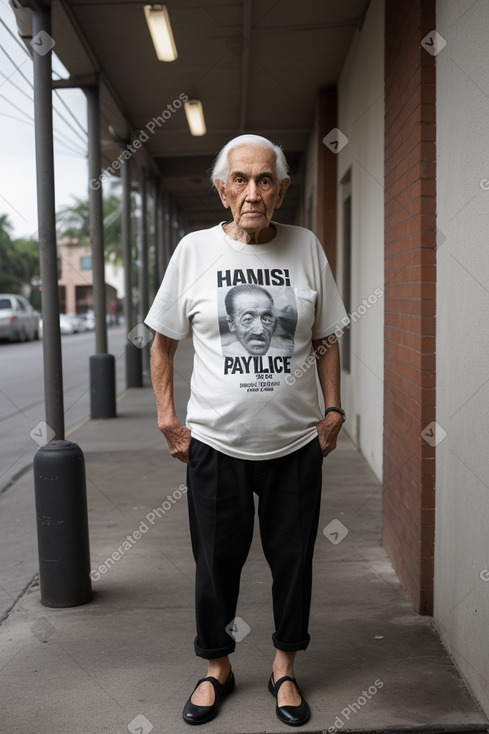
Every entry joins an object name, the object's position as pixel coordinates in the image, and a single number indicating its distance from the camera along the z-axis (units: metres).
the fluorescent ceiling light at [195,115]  10.80
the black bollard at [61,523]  4.18
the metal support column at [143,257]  15.51
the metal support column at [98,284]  9.89
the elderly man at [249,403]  2.90
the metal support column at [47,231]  4.38
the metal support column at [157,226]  18.20
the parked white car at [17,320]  31.68
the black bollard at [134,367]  14.49
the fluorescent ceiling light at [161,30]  7.10
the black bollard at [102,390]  10.84
